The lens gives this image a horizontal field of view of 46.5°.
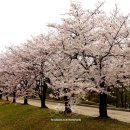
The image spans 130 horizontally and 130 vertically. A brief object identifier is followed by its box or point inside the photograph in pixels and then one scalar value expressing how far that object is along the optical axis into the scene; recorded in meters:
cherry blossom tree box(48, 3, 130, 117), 10.83
